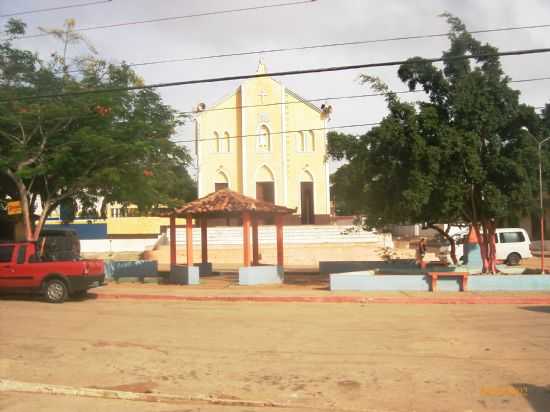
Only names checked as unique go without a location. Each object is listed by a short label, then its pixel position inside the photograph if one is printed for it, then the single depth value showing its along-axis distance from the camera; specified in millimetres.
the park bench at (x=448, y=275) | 18281
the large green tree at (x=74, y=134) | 19453
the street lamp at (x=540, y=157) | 18203
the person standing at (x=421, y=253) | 23603
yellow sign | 21500
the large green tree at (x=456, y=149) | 17734
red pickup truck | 16844
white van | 29312
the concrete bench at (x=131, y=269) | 25422
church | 43094
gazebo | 21812
